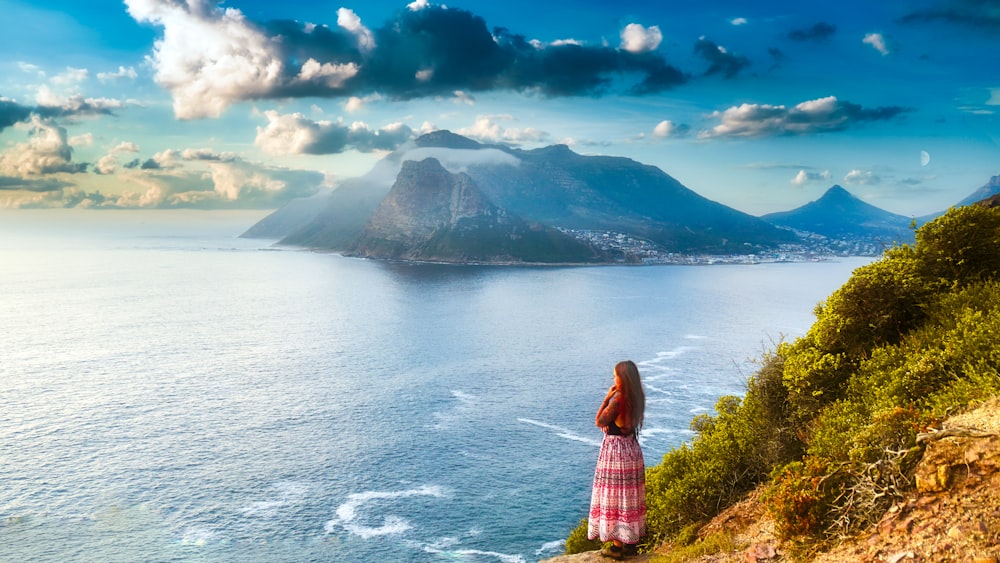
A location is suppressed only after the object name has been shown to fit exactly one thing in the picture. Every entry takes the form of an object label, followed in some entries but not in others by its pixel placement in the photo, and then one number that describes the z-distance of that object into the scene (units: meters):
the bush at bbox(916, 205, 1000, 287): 17.31
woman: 13.21
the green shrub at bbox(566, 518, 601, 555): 20.76
